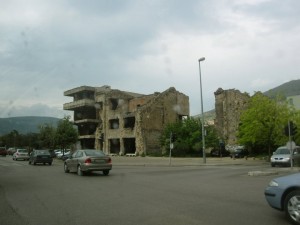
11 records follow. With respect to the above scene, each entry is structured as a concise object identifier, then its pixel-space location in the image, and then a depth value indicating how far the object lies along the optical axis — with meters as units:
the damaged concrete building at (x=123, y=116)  46.46
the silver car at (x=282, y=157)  21.84
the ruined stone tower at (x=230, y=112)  47.21
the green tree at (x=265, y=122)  30.19
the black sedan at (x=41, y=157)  28.55
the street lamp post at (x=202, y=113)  27.63
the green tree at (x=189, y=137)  38.97
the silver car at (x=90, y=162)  16.25
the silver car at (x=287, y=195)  5.79
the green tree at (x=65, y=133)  39.88
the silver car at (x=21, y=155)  39.49
